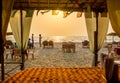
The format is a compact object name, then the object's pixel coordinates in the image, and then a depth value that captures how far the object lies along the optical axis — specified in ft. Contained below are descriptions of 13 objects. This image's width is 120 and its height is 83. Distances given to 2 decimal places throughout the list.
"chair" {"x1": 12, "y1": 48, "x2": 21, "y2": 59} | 20.94
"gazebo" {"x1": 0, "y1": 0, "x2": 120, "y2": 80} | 13.81
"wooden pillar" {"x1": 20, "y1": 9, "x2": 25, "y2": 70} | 14.07
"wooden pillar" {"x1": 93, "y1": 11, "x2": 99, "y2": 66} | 14.24
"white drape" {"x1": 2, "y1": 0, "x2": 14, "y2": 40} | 9.39
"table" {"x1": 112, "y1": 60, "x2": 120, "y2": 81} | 9.62
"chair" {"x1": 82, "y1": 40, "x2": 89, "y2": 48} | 35.37
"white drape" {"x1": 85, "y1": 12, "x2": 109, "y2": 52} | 15.11
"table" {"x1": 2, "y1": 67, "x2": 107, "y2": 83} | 9.22
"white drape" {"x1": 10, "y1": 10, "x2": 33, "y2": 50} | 15.19
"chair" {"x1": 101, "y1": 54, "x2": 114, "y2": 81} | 9.21
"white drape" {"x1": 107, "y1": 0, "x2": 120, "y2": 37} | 10.24
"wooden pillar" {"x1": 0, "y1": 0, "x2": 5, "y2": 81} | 9.25
